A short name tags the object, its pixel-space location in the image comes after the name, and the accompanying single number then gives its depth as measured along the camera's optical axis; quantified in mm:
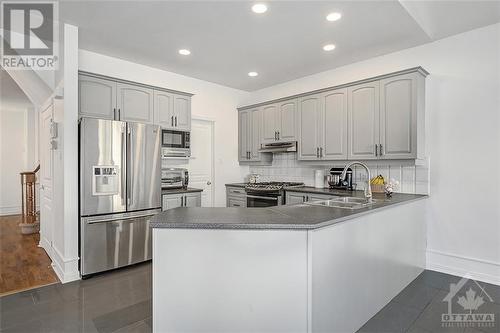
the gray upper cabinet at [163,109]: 3884
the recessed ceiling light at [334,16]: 2680
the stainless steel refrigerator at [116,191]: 2990
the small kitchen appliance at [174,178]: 4012
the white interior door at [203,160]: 4723
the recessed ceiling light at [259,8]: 2537
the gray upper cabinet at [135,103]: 3547
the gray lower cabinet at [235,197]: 4703
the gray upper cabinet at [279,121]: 4375
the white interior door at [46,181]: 3562
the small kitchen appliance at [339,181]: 3892
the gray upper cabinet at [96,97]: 3240
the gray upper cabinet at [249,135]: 4941
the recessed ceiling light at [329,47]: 3374
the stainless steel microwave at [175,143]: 3932
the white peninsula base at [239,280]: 1616
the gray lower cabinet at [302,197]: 3629
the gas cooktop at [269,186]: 4173
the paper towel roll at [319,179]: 4160
